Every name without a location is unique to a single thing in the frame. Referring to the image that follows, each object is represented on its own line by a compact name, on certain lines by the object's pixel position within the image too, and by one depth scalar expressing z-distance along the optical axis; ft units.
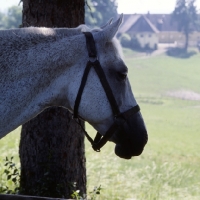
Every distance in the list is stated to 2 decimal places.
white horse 8.96
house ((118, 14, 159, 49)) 203.01
